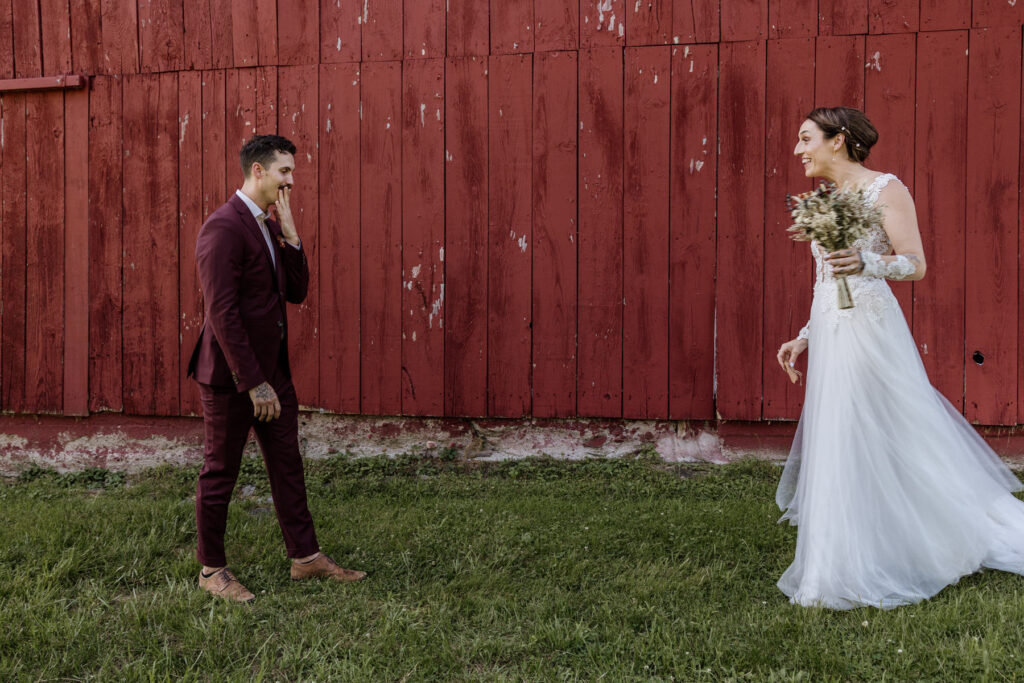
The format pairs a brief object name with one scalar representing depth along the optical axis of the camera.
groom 2.97
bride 2.88
